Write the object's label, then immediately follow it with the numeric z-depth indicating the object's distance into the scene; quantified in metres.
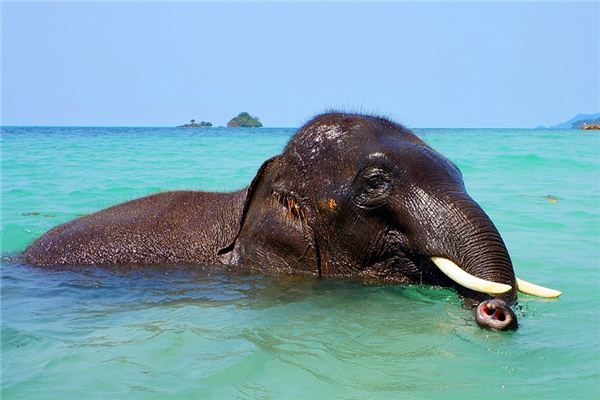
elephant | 6.01
